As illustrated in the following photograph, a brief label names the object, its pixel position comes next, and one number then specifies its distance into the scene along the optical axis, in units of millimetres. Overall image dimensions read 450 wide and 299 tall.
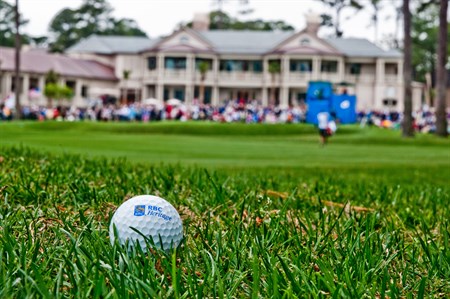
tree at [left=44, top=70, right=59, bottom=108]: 64375
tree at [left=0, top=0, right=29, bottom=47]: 103938
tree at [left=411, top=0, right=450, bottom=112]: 99188
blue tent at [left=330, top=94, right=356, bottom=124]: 47938
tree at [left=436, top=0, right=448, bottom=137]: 32656
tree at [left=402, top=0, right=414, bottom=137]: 31953
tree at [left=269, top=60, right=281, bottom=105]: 77188
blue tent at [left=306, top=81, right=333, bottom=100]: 45938
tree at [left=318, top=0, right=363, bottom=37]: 88688
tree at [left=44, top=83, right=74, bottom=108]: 64375
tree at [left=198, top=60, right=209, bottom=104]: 77188
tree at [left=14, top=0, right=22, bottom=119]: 49219
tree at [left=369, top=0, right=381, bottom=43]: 87150
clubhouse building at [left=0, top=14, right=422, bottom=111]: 78062
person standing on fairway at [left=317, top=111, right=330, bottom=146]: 26828
